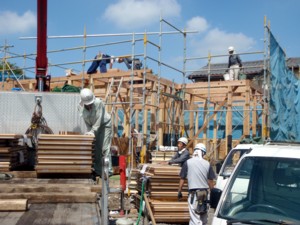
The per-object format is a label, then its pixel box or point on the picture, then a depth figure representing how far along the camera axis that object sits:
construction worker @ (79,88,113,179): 6.94
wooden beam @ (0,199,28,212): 4.01
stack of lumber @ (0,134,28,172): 5.63
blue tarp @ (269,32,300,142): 15.42
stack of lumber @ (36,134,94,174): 5.64
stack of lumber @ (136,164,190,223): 8.88
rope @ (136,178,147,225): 8.41
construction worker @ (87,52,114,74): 15.81
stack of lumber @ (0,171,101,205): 4.41
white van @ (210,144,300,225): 4.08
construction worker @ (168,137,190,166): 9.98
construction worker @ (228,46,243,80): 17.12
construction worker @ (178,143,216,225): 7.48
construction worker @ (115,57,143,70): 15.88
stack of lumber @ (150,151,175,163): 13.44
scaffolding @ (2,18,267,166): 14.70
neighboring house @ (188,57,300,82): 30.83
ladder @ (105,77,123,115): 15.40
